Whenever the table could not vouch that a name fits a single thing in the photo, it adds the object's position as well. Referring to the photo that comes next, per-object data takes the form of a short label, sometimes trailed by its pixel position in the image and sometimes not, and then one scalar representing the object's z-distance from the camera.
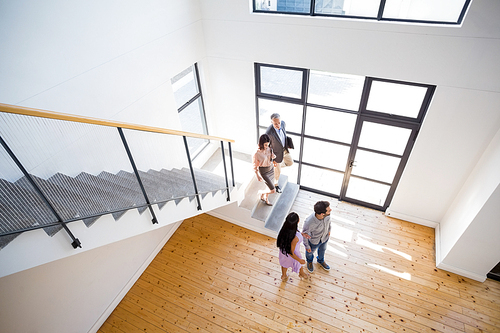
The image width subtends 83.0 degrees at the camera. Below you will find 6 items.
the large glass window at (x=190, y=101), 4.85
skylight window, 3.43
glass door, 4.46
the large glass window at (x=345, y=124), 4.25
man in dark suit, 4.24
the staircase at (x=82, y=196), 1.90
